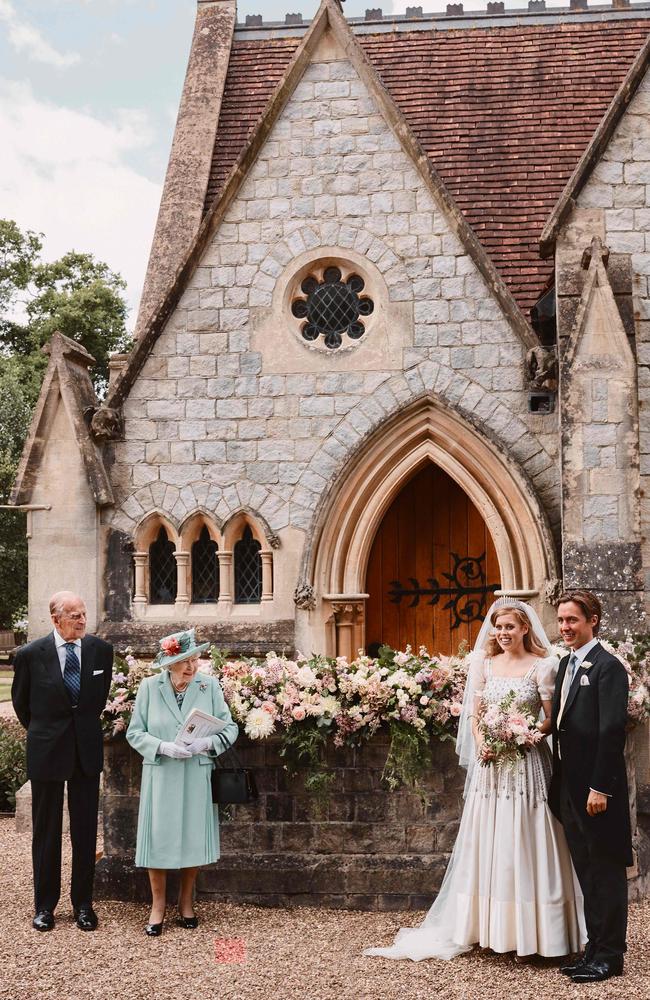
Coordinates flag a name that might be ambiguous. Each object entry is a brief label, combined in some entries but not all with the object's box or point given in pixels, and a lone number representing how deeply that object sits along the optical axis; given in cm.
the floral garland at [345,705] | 633
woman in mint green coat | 579
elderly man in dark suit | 591
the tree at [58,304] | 2830
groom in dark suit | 502
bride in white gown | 522
